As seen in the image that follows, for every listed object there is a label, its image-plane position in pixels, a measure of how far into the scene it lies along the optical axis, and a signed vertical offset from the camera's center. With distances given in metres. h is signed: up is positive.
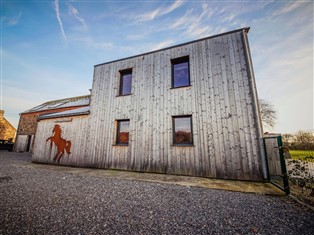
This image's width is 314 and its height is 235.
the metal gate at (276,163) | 3.79 -0.52
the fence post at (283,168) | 3.66 -0.61
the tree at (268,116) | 22.31 +4.99
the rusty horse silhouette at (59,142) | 8.55 +0.18
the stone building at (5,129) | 22.92 +2.66
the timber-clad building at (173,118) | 5.58 +1.41
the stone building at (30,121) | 17.81 +3.40
